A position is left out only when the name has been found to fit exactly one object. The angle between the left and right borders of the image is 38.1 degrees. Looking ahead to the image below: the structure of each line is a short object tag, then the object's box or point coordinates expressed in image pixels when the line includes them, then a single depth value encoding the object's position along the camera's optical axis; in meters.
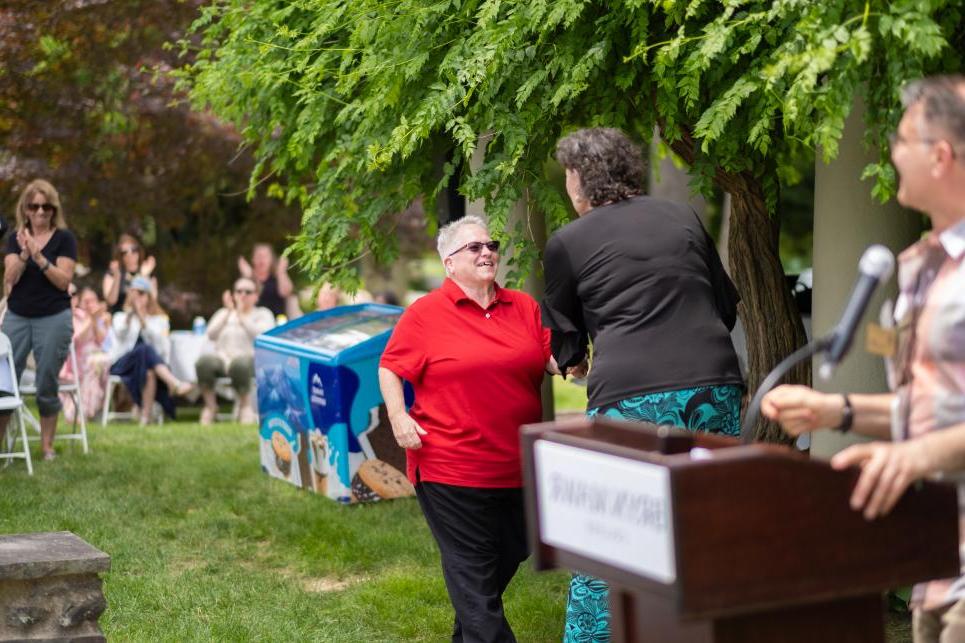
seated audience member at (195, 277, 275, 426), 13.91
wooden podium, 2.56
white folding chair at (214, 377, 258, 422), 14.02
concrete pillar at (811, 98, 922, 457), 5.87
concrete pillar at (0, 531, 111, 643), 4.93
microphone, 2.59
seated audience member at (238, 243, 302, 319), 14.99
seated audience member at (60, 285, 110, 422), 13.92
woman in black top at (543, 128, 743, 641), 4.57
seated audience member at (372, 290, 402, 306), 17.48
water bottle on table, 15.26
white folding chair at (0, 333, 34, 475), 9.39
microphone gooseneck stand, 2.65
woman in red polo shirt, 5.29
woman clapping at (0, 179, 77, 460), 9.67
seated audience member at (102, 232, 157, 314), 13.90
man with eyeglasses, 2.67
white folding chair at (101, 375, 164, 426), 13.33
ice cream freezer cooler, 8.77
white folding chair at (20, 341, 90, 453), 10.74
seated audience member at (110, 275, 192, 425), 13.54
